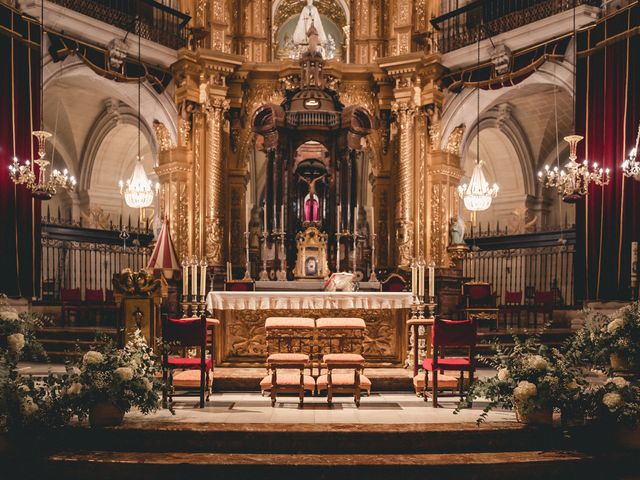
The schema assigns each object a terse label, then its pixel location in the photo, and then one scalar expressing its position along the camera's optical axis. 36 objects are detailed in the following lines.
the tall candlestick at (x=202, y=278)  7.00
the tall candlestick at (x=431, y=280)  7.16
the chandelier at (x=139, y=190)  11.71
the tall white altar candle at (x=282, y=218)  11.14
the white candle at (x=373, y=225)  12.34
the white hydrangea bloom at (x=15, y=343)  5.45
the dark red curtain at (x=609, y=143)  9.61
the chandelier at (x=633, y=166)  8.19
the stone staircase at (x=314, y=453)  4.75
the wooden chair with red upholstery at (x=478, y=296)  11.60
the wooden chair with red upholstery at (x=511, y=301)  13.05
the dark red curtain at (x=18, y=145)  9.50
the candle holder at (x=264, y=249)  11.21
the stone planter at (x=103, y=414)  5.15
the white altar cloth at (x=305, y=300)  7.38
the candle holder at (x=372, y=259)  10.78
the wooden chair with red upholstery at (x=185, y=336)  5.91
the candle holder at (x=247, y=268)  10.45
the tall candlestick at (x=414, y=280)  7.39
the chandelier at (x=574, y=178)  8.93
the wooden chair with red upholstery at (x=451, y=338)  6.05
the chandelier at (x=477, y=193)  11.91
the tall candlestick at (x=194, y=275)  6.93
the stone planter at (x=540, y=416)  5.26
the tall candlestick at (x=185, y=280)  7.23
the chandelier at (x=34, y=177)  9.04
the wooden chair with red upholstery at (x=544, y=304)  11.22
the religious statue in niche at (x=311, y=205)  11.36
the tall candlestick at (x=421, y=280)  7.22
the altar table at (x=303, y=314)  7.41
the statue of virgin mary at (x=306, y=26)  12.11
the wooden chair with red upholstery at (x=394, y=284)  10.94
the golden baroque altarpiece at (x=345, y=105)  12.13
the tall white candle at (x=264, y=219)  11.28
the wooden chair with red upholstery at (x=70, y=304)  11.00
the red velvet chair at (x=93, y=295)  12.40
